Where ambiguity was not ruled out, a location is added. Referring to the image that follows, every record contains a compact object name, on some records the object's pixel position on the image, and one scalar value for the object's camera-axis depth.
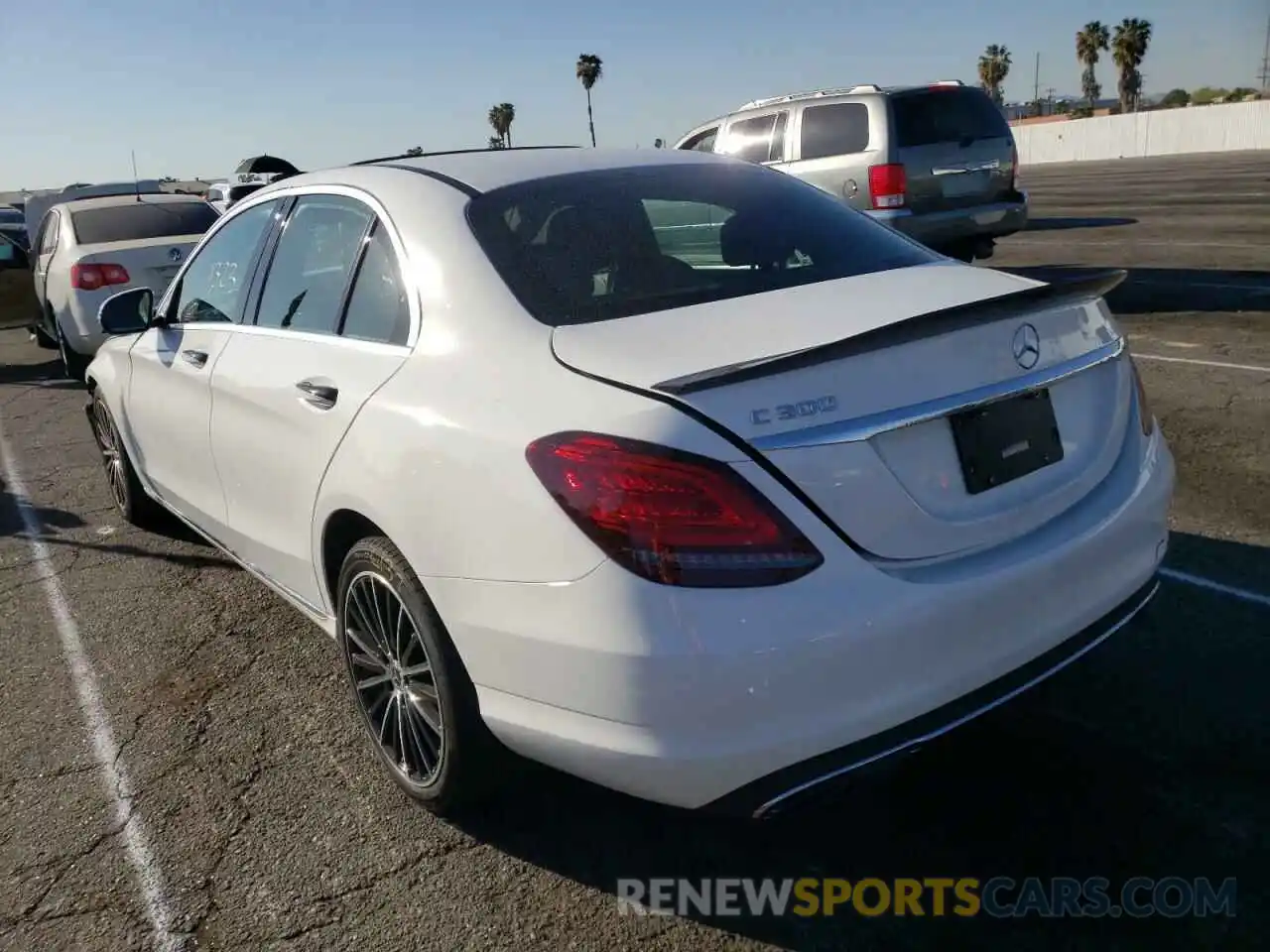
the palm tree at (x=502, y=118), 91.50
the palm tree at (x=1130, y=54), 73.00
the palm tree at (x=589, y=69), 76.88
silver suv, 10.54
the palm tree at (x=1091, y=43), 82.50
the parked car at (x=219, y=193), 21.93
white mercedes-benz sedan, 2.24
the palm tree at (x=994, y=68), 94.00
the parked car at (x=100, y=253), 10.12
